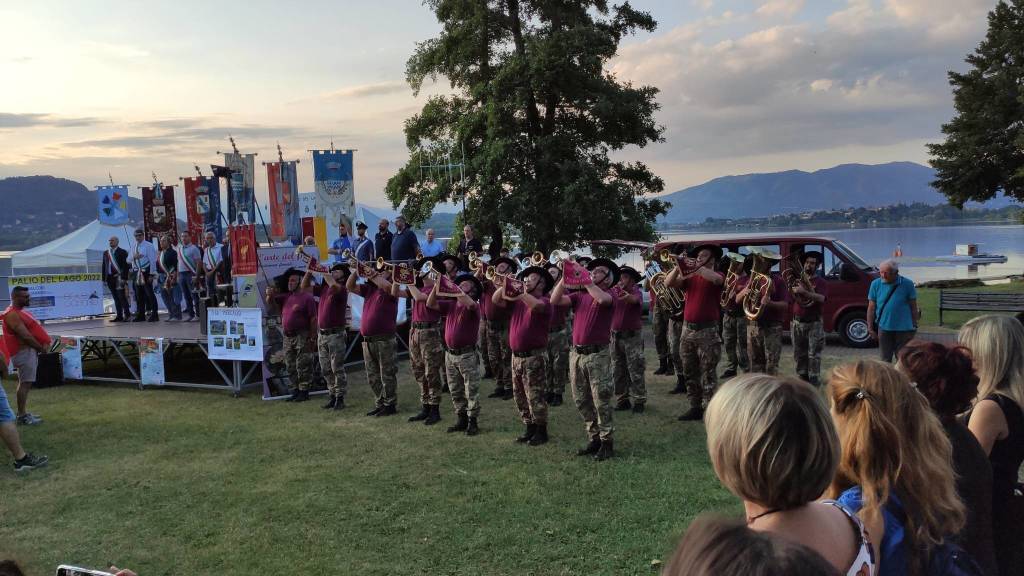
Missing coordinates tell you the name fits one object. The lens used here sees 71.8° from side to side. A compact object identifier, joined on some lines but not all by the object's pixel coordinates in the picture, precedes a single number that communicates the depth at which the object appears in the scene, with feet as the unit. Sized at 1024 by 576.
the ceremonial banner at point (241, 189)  55.01
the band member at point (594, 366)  24.40
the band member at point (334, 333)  34.12
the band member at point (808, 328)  33.27
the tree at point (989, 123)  84.07
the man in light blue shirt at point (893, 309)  28.19
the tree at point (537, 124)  59.11
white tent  64.97
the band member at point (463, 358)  28.14
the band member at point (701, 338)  28.78
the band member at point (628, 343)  31.24
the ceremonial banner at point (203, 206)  59.67
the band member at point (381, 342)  32.17
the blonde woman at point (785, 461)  6.17
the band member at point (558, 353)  33.14
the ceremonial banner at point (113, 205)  62.75
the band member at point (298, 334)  35.88
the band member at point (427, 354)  30.22
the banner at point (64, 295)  50.44
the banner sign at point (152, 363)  40.37
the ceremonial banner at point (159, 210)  59.82
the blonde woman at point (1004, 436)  9.29
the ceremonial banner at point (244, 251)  37.55
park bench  45.73
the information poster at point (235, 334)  36.42
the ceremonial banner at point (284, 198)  54.39
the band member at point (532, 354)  26.13
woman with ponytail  6.91
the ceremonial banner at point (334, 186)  53.52
